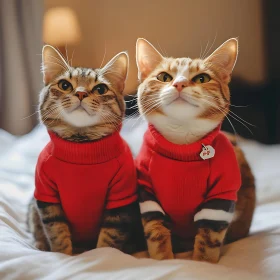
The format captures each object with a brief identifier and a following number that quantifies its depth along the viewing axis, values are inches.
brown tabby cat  44.3
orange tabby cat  43.4
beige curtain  89.0
